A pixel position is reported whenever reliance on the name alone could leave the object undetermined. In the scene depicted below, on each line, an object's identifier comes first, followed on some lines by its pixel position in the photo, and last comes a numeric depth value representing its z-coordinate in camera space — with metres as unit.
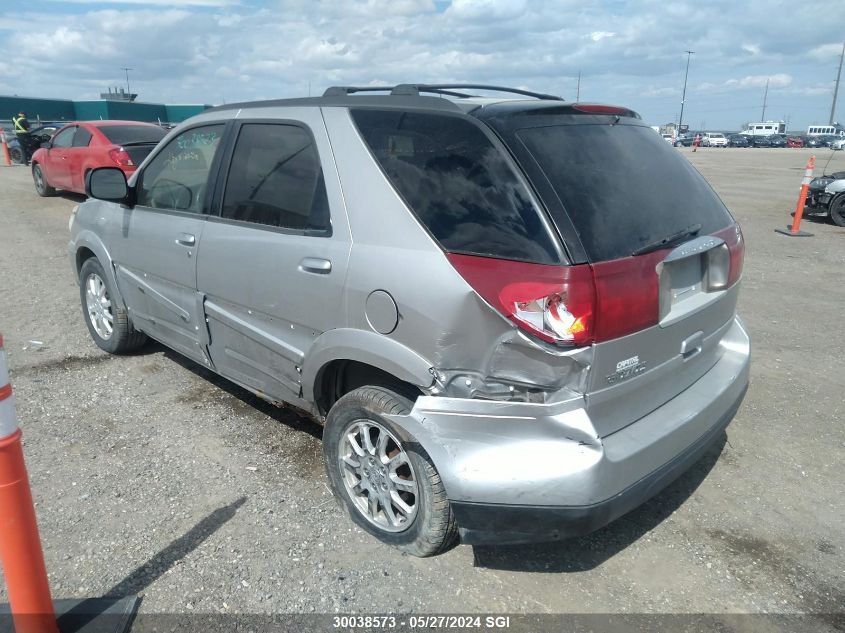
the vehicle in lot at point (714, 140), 70.31
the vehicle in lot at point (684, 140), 68.09
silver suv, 2.29
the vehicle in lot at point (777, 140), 70.88
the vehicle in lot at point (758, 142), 71.19
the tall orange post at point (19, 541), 2.02
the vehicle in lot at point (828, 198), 12.02
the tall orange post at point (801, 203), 11.05
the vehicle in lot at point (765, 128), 92.56
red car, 11.27
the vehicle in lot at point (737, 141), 71.26
